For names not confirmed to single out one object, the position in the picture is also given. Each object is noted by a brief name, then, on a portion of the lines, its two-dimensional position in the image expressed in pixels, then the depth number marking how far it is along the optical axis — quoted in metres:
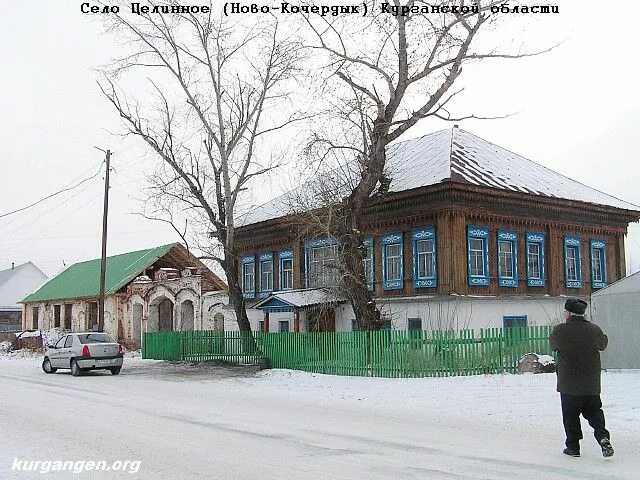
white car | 25.86
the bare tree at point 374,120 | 22.62
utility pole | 35.00
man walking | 9.27
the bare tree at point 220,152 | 28.77
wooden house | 27.12
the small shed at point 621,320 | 20.06
